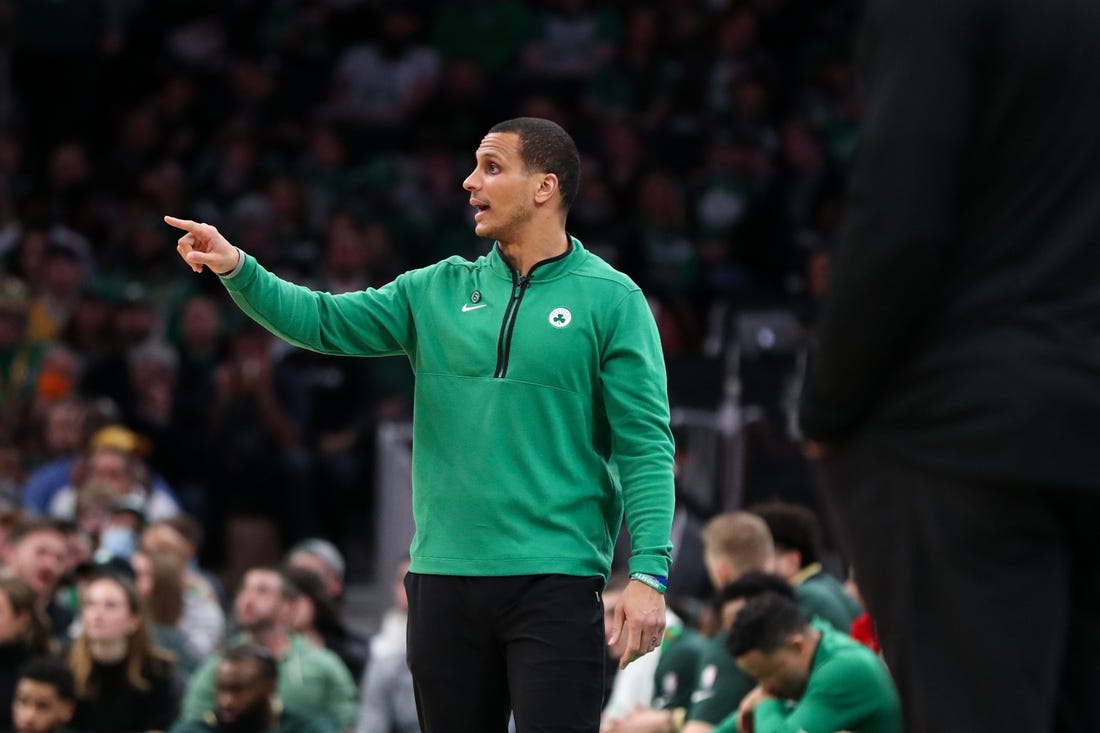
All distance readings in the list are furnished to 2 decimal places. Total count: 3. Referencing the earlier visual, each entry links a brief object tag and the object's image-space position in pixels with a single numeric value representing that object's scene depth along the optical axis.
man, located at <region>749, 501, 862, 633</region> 15.72
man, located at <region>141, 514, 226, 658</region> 19.09
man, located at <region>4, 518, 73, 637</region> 18.47
